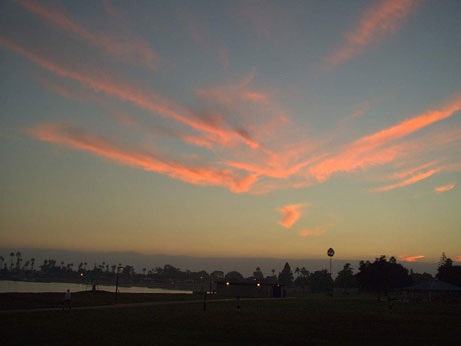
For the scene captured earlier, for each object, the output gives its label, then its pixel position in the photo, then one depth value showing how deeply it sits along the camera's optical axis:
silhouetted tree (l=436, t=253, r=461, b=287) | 115.88
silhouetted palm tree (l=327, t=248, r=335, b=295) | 172.34
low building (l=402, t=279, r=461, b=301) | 87.89
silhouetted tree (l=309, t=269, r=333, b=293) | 174.00
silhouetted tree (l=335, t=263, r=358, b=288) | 184.12
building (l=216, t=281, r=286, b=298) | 107.00
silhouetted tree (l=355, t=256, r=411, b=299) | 102.57
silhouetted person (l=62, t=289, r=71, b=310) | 42.19
